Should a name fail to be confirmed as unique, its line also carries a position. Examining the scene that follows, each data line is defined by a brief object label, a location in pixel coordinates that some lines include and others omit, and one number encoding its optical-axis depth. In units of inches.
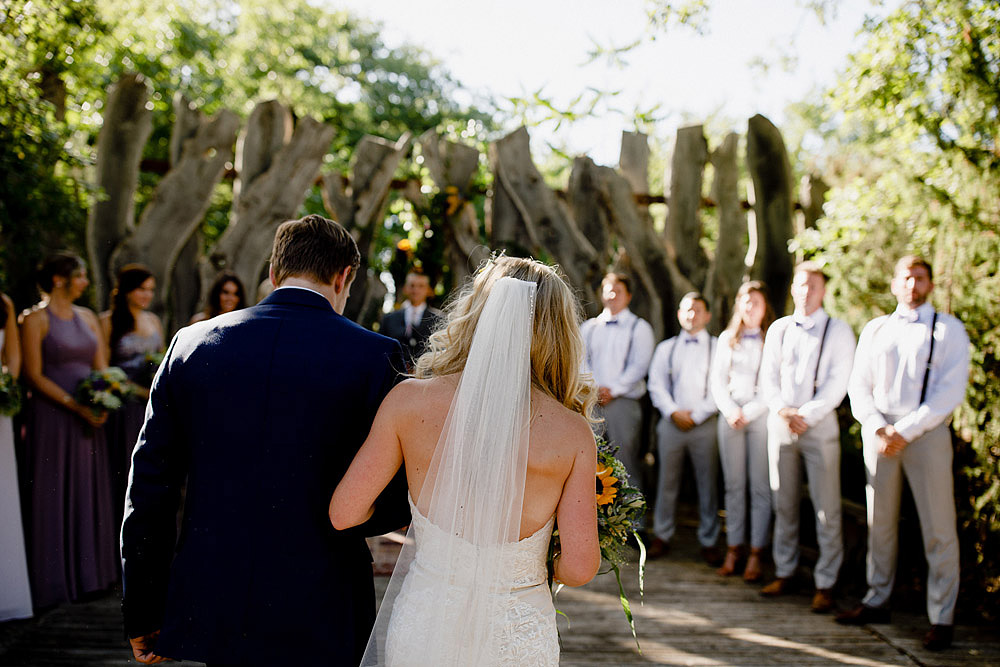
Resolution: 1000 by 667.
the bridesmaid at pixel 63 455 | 179.6
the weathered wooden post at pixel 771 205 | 291.7
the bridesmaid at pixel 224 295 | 220.8
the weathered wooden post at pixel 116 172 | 258.7
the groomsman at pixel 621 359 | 251.6
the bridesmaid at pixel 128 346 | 205.3
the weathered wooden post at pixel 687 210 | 292.8
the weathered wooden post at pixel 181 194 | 262.5
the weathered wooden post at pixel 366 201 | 282.5
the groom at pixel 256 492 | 78.7
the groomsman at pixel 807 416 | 199.8
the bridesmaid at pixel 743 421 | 222.2
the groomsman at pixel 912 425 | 172.9
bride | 77.4
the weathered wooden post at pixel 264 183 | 270.4
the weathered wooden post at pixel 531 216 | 282.7
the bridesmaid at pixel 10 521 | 166.2
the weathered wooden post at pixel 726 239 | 289.7
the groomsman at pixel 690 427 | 241.6
